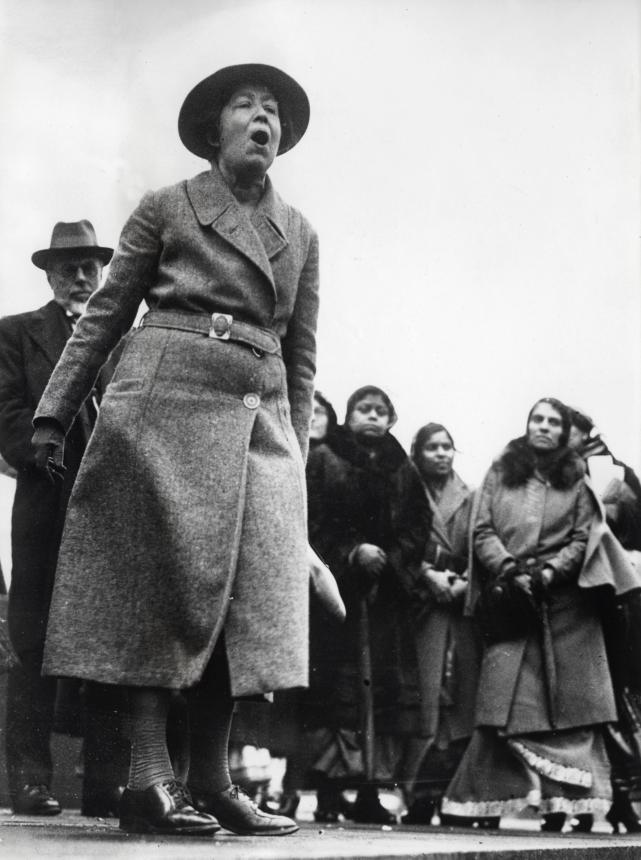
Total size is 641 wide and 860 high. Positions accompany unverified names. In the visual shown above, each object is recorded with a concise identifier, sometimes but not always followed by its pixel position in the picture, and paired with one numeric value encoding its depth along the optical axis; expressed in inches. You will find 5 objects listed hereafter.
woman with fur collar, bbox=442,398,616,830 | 223.6
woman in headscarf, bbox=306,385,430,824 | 226.1
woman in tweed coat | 128.7
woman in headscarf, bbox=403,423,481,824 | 231.1
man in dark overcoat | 165.6
